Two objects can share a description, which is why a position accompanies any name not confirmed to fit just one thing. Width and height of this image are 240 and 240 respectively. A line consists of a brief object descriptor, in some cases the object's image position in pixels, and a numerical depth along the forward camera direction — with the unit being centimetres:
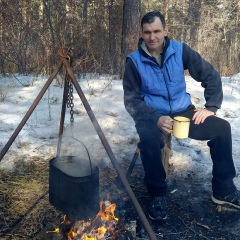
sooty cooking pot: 224
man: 305
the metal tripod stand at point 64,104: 217
